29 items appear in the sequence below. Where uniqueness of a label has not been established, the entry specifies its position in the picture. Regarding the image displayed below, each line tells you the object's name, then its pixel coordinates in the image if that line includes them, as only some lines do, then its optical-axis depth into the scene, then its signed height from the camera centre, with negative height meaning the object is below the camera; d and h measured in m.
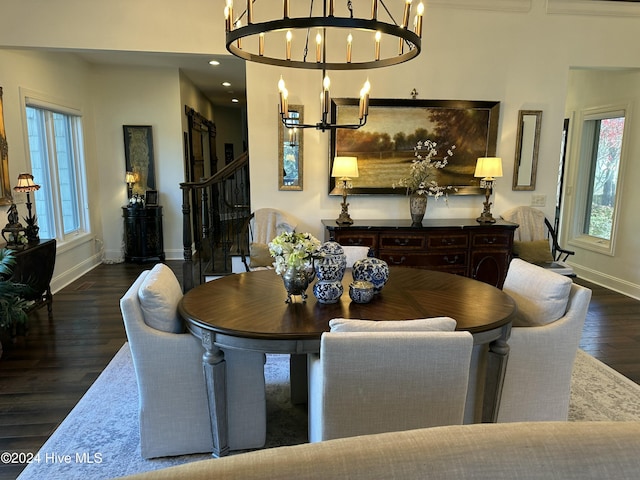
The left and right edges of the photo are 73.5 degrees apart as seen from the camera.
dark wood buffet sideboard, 4.21 -0.76
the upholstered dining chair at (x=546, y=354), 2.12 -0.92
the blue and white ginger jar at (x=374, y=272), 2.34 -0.58
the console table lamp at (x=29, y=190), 4.04 -0.25
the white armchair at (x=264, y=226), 4.33 -0.62
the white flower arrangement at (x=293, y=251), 2.18 -0.43
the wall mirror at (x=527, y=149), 4.69 +0.19
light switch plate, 4.86 -0.37
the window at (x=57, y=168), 5.09 -0.05
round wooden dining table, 1.89 -0.72
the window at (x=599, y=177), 5.43 -0.13
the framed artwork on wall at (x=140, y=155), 6.38 +0.14
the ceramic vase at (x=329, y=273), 2.21 -0.56
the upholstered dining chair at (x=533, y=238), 4.54 -0.77
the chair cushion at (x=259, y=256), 4.11 -0.87
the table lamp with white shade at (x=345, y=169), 4.20 -0.03
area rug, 2.15 -1.49
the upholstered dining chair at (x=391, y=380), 1.57 -0.80
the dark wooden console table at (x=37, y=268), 3.65 -0.93
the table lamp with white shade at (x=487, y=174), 4.35 -0.08
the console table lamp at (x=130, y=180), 6.32 -0.23
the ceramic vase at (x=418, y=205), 4.33 -0.40
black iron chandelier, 1.67 +0.55
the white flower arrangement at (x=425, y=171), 4.41 -0.05
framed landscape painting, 4.46 +0.32
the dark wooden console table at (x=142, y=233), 6.27 -1.00
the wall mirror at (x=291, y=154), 4.41 +0.12
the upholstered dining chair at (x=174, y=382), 2.07 -1.08
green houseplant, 3.02 -0.96
